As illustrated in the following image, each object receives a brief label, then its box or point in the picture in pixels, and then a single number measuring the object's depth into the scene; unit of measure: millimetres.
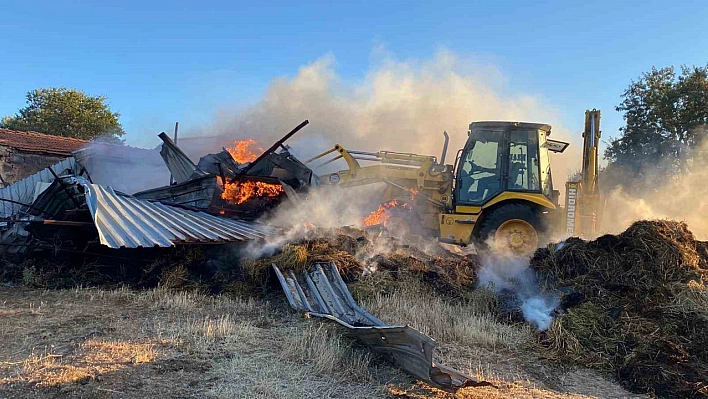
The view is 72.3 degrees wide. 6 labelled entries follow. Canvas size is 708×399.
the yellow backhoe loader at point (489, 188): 9695
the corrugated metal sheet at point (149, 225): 6492
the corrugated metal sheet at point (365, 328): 3988
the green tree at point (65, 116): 30938
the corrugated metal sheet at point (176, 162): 10234
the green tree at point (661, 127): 24156
